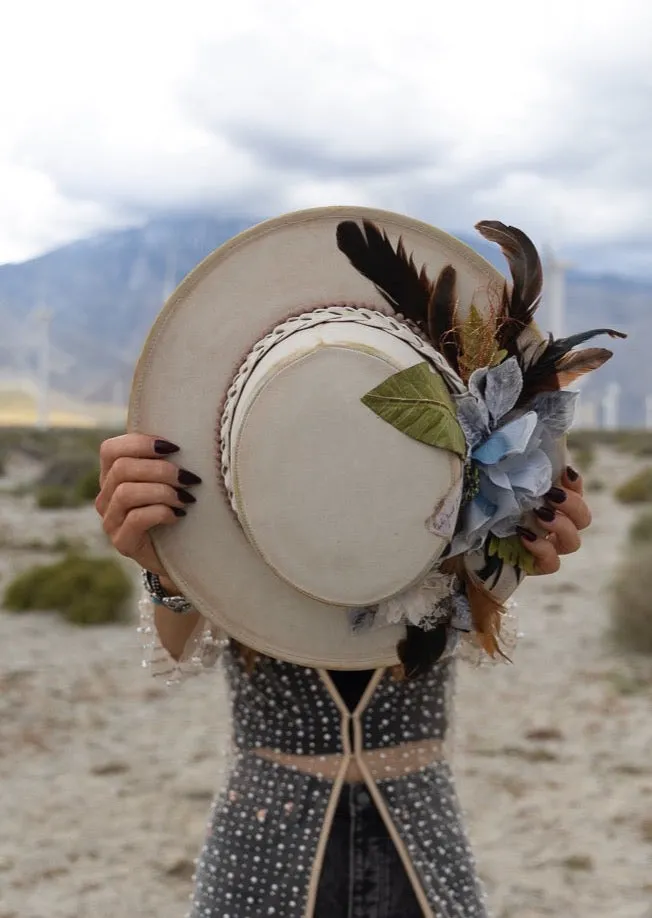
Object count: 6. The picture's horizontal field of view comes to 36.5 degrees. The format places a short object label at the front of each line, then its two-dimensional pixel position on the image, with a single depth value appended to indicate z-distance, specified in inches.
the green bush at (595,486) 866.1
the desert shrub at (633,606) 342.0
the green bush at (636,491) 765.9
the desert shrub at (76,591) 382.6
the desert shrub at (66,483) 729.6
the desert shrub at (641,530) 524.9
